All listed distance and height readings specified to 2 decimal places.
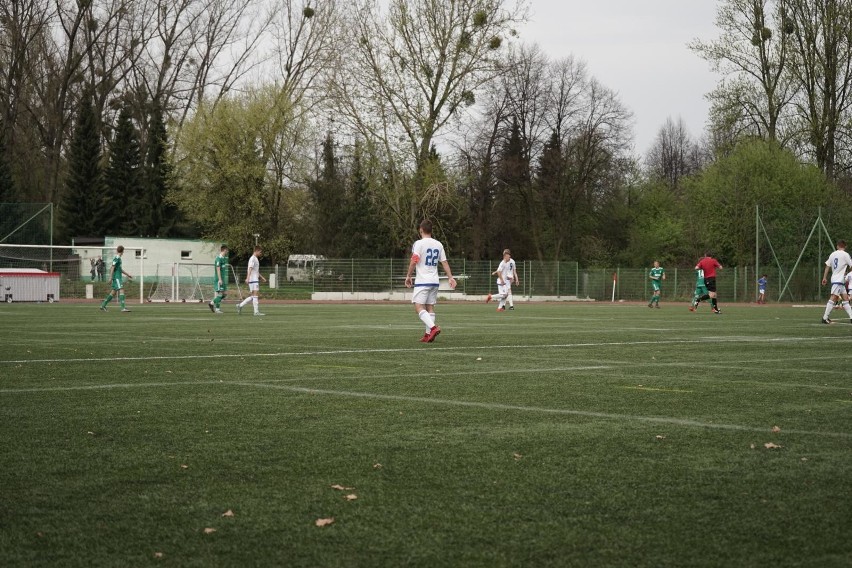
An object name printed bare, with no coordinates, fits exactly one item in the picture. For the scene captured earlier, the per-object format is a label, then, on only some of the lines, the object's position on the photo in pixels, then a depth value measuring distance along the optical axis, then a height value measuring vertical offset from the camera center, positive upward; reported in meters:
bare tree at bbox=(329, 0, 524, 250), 57.53 +11.02
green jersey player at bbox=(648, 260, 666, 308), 44.23 -0.28
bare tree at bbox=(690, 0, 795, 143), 60.59 +11.44
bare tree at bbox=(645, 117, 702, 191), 102.94 +11.30
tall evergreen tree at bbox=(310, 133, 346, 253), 74.19 +4.64
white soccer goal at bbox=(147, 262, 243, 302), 52.28 -0.61
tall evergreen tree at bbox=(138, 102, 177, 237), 73.00 +5.66
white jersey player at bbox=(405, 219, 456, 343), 18.23 +0.06
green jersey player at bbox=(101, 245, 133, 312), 33.91 -0.21
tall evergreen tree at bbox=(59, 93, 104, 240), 70.50 +5.55
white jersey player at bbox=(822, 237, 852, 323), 26.03 +0.09
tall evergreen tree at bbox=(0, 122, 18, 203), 67.38 +5.60
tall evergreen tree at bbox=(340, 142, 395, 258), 72.56 +2.97
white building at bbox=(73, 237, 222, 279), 69.94 +1.38
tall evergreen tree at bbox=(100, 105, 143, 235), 73.94 +5.63
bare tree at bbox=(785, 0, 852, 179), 59.59 +11.79
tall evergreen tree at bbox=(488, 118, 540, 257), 75.94 +5.01
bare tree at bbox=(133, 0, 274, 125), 68.06 +13.74
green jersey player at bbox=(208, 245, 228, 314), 31.34 -0.24
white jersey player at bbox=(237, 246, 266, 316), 30.11 -0.14
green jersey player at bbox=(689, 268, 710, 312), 38.94 -0.62
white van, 59.88 +0.07
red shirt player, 36.65 +0.17
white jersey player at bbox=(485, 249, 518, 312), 37.88 -0.14
